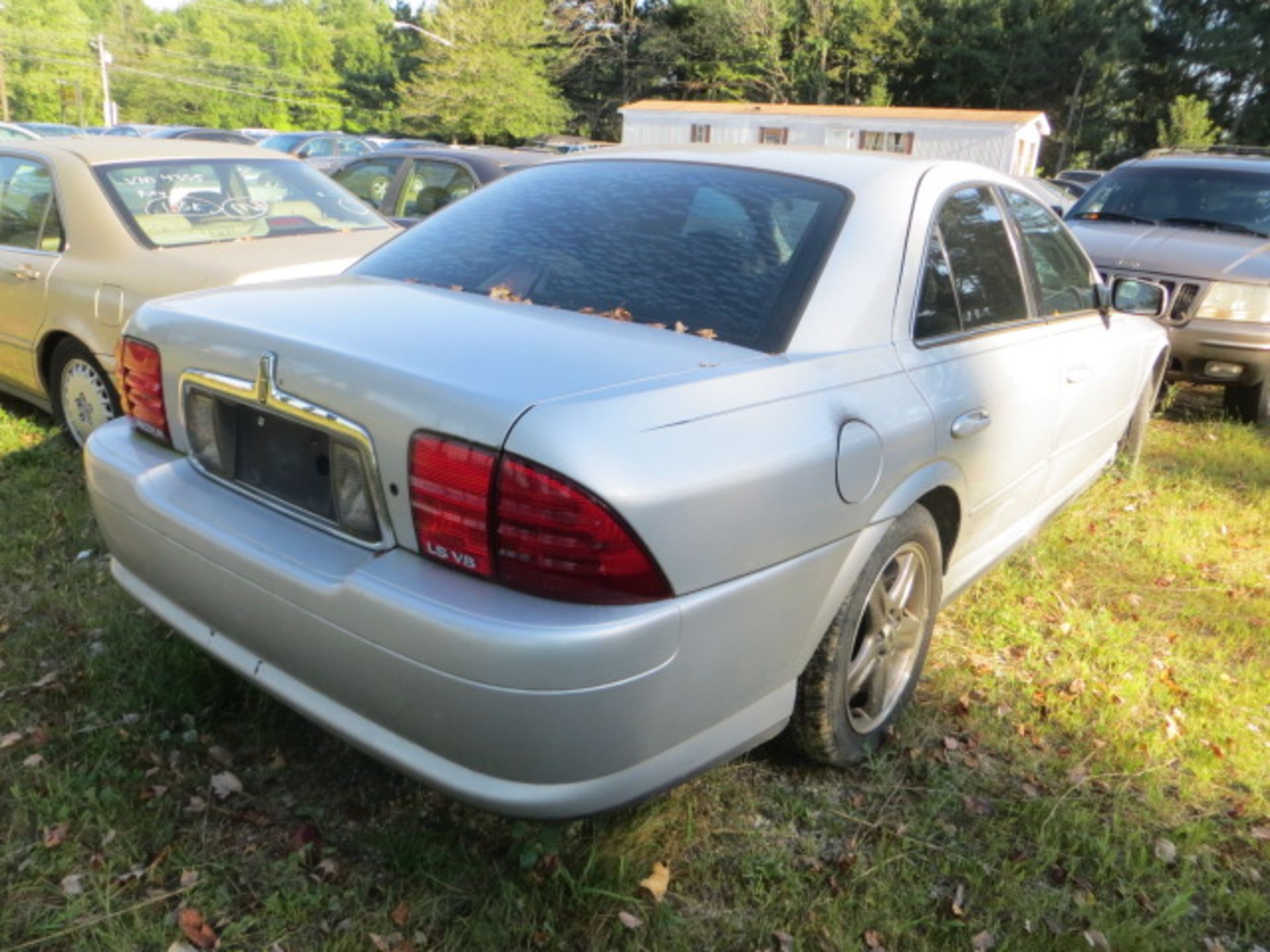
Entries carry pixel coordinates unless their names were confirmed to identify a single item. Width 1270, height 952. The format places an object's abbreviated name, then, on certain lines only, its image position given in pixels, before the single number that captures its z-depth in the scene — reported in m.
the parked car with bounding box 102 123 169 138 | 25.60
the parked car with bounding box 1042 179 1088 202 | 20.25
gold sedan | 4.46
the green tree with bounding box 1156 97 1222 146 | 45.34
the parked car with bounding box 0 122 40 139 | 18.00
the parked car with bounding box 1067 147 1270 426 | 6.07
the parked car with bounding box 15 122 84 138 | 22.66
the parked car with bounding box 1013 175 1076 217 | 13.14
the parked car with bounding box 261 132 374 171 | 22.33
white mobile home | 40.09
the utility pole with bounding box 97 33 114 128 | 48.53
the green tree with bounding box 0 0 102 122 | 80.50
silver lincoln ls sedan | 1.83
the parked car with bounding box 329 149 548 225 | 7.47
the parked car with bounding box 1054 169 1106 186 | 27.10
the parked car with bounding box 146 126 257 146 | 20.02
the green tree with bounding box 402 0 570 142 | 48.81
